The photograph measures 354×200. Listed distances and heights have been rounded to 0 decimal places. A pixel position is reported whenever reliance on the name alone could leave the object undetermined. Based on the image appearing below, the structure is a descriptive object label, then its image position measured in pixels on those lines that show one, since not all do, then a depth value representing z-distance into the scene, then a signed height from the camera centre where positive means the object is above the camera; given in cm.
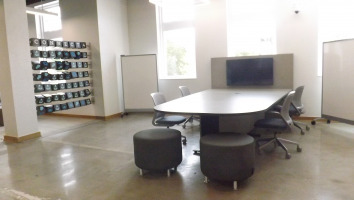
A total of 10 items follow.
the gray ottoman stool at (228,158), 263 -85
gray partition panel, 562 -8
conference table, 291 -43
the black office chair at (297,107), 450 -66
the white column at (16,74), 466 +9
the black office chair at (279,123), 350 -74
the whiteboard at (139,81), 688 -18
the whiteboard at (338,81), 474 -29
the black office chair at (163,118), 420 -73
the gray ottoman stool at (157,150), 301 -86
